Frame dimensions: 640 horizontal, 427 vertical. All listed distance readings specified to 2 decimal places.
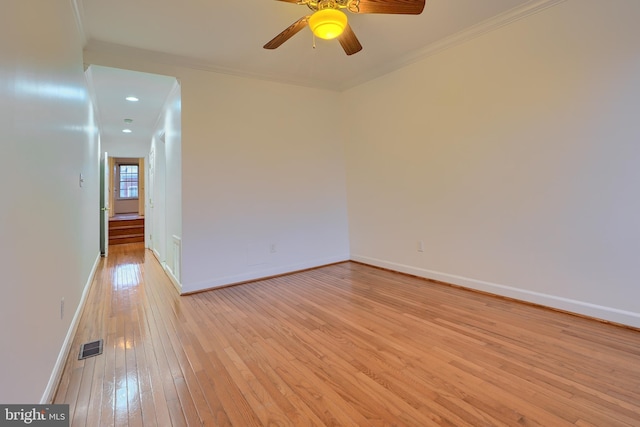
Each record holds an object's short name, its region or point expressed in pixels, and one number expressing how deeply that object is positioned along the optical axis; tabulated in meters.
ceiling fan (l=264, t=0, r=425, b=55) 2.00
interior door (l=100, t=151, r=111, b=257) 5.91
